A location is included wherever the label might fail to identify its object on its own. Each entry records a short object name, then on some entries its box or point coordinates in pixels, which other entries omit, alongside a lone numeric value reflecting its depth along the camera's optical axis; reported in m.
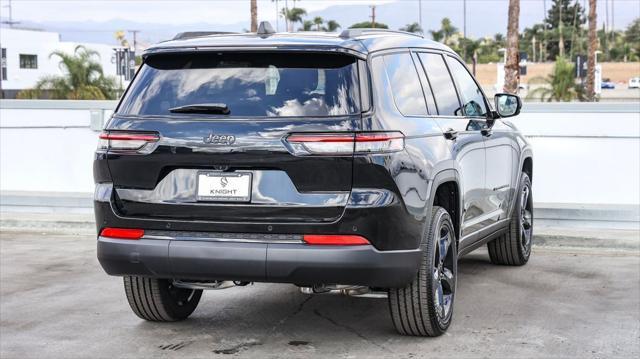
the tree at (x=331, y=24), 108.83
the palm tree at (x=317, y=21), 114.11
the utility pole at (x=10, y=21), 131.88
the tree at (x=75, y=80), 39.31
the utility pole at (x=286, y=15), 106.91
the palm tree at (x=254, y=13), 49.65
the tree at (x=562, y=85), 37.34
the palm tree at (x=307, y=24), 113.38
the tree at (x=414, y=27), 112.25
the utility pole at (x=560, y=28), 122.96
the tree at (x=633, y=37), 130.56
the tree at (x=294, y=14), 110.38
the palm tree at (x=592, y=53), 42.44
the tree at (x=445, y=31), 117.38
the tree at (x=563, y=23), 142.25
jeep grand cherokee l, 5.57
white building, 91.69
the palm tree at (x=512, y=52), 28.15
